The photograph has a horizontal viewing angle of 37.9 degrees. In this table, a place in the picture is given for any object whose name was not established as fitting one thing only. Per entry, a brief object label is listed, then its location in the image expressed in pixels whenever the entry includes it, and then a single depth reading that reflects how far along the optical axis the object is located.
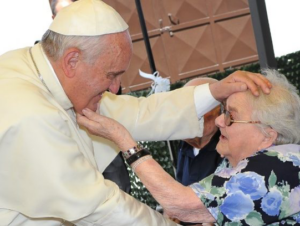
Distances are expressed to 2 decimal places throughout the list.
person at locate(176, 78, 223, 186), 2.50
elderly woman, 1.61
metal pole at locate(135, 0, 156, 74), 3.78
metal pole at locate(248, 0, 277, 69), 3.03
